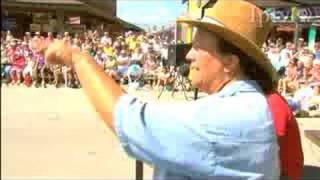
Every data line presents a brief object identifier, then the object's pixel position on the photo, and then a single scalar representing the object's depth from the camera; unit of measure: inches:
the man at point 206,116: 52.7
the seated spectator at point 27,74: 418.9
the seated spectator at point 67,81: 475.4
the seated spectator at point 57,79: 480.4
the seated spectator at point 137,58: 500.4
